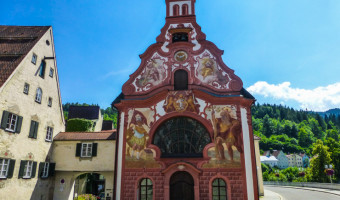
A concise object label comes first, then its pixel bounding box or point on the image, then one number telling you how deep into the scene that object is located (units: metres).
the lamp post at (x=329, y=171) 34.62
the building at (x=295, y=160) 135.38
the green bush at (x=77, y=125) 27.45
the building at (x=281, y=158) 134.50
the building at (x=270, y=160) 128.05
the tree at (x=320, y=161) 41.56
